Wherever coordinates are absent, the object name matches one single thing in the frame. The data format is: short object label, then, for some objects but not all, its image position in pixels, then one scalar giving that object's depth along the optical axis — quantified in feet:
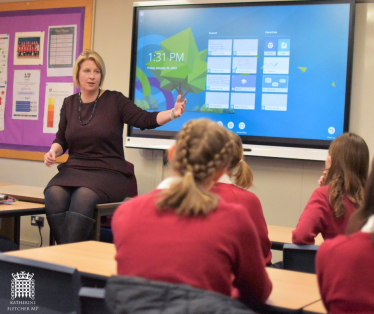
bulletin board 15.55
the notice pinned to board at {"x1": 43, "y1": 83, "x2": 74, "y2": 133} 15.84
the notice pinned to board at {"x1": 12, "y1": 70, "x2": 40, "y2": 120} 16.33
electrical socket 16.06
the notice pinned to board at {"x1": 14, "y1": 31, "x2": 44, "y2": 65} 16.30
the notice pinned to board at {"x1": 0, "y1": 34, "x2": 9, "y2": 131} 16.94
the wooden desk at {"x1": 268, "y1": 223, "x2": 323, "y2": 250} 7.26
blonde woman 9.66
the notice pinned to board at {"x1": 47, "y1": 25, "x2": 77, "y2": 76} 15.69
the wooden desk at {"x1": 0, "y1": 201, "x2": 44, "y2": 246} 8.58
